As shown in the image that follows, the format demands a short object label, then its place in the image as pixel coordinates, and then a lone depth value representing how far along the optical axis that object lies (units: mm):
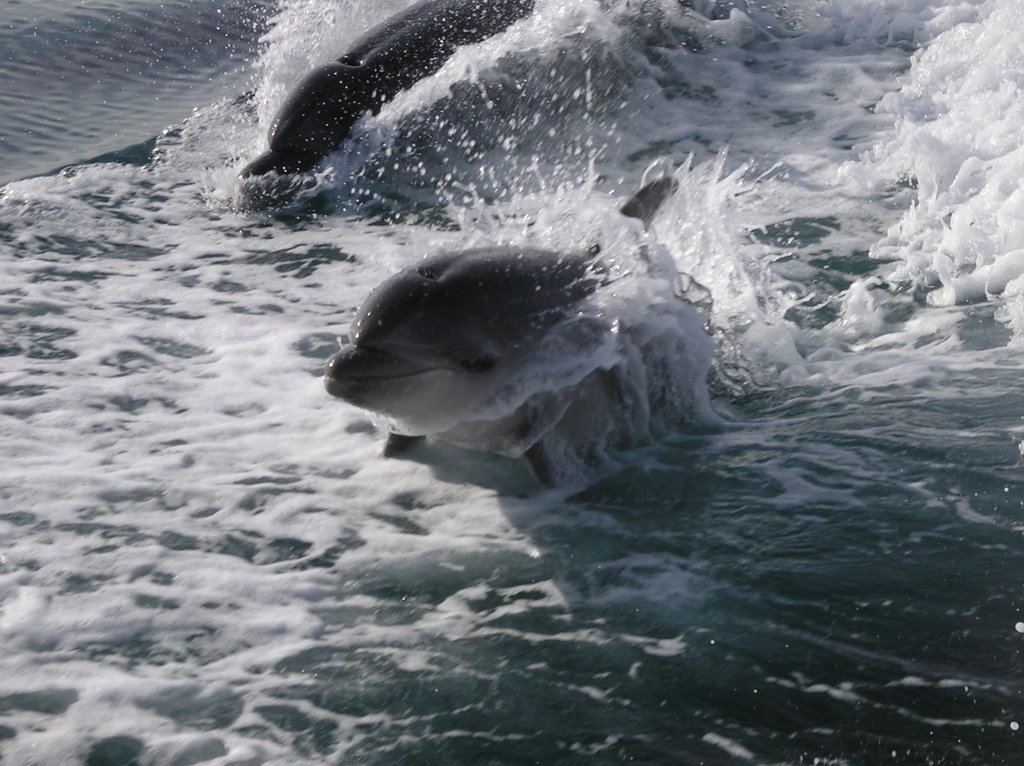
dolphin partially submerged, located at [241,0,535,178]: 11055
